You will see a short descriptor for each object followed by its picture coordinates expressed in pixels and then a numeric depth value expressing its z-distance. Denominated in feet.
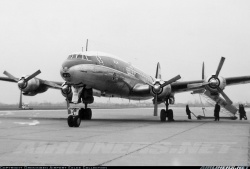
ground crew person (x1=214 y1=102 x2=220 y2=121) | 79.77
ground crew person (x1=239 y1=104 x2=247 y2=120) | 88.07
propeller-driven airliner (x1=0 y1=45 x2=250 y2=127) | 61.31
